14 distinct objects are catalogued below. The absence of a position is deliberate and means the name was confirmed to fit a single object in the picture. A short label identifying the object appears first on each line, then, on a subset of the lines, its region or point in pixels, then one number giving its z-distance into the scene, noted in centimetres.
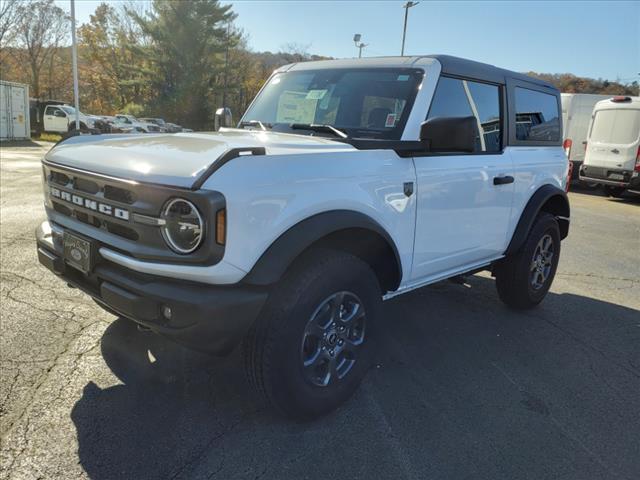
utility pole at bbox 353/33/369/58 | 3088
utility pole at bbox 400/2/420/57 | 2821
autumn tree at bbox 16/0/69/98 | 3894
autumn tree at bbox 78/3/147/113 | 4588
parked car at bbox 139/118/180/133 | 3152
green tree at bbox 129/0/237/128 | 4078
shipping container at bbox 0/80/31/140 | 2272
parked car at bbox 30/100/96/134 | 2762
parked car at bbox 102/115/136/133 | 2461
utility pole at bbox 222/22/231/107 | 4020
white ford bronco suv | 219
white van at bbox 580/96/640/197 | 1338
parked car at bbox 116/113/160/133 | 2785
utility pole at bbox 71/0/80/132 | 2094
